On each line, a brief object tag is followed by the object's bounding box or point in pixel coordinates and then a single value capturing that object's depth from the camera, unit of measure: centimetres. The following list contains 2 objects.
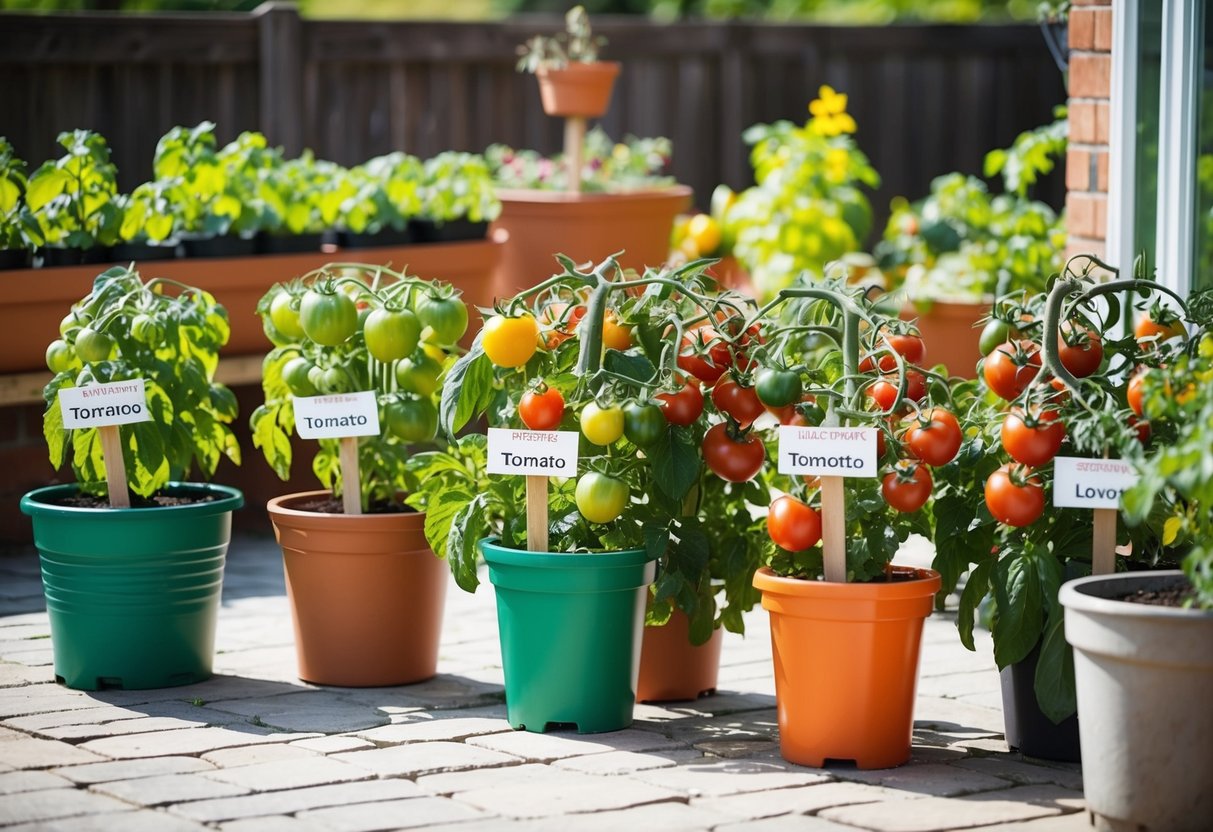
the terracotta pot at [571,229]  629
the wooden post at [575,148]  625
